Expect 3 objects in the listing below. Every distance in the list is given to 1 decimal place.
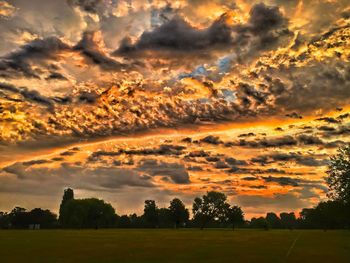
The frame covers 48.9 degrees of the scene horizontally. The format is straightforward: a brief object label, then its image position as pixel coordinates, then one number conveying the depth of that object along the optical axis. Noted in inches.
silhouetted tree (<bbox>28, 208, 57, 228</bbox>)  7658.5
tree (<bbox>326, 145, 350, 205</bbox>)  3329.2
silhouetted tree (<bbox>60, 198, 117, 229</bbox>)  6929.1
